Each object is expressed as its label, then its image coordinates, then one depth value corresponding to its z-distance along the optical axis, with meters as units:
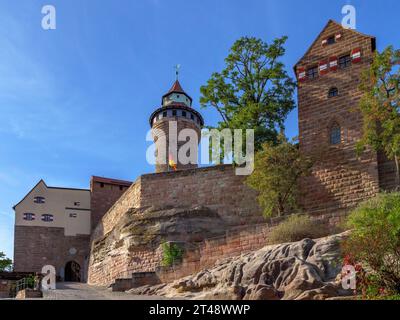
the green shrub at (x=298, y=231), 21.12
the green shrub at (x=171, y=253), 25.50
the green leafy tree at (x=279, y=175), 26.00
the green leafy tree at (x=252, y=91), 32.09
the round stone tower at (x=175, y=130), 46.06
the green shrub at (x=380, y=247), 15.69
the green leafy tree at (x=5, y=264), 46.17
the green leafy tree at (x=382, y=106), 23.59
